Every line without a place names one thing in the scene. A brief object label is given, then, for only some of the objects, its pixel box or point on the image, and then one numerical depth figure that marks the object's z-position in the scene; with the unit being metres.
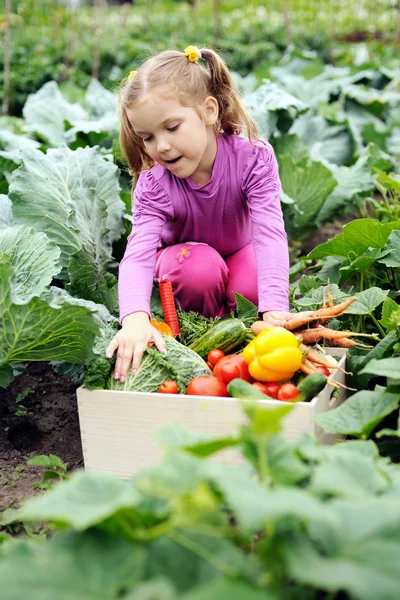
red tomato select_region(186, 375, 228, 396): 2.69
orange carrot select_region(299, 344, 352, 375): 2.77
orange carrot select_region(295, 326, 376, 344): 2.85
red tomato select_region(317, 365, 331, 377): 2.80
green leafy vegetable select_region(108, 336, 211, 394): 2.77
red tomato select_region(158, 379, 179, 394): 2.73
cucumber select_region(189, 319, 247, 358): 3.05
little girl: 3.00
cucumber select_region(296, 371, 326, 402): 2.52
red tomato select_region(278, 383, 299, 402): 2.58
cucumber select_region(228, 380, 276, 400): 2.53
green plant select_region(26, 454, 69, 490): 2.65
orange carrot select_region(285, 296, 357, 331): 2.81
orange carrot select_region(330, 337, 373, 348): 2.98
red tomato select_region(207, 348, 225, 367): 2.97
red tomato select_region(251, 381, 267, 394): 2.64
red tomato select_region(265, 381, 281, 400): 2.67
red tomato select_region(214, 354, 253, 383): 2.73
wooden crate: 2.51
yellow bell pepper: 2.62
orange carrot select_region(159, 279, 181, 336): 3.25
